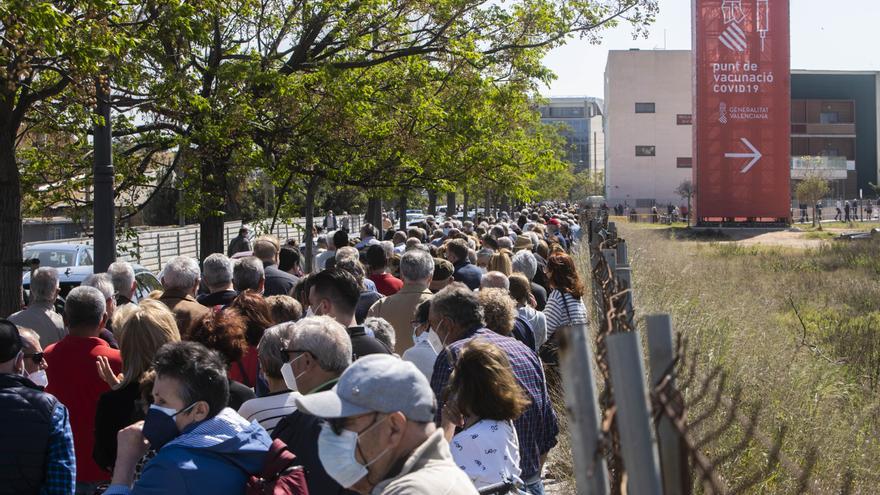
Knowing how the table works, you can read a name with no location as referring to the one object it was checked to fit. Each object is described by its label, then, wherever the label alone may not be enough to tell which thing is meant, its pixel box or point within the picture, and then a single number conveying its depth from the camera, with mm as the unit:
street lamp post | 10812
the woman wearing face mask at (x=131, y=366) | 5355
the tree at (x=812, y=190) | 85906
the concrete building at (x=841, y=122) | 118562
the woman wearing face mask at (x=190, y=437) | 3908
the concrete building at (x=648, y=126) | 119938
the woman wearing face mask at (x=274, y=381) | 4965
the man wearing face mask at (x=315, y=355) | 4895
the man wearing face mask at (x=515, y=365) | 5766
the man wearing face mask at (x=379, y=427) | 3215
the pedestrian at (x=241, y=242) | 18297
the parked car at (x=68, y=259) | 17453
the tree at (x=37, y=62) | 8703
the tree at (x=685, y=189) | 96638
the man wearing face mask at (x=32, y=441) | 4812
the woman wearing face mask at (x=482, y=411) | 4945
